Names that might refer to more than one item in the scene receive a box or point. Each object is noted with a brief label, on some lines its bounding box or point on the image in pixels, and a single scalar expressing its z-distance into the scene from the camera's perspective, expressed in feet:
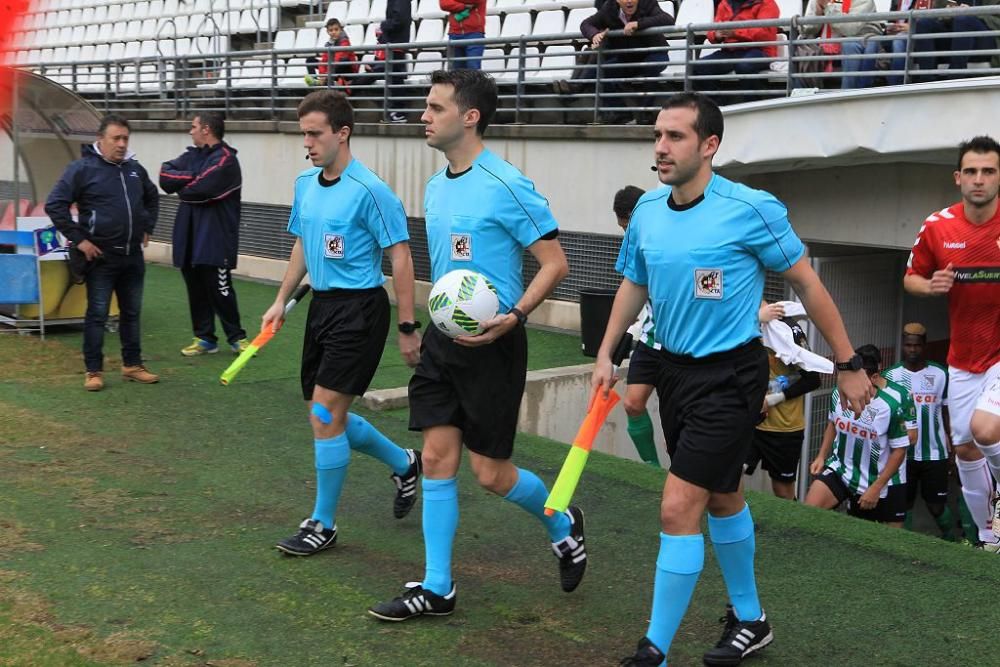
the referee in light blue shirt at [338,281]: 19.13
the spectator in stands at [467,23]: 47.14
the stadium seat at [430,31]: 58.29
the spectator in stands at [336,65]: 54.29
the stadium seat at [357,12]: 65.67
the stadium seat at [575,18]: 51.06
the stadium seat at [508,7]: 54.23
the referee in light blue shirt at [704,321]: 14.30
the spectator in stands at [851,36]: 34.50
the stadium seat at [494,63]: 49.89
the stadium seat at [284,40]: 68.69
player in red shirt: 20.58
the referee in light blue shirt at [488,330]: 16.76
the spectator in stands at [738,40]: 36.99
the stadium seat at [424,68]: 47.73
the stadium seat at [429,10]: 59.41
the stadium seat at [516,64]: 49.49
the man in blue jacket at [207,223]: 36.68
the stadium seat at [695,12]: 44.86
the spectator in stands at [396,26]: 51.88
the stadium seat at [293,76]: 55.88
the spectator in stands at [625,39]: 39.63
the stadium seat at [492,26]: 55.01
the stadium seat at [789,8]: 42.37
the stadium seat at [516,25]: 53.11
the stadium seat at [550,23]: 51.55
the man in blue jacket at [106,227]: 31.55
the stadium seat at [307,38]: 65.57
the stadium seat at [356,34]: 63.93
